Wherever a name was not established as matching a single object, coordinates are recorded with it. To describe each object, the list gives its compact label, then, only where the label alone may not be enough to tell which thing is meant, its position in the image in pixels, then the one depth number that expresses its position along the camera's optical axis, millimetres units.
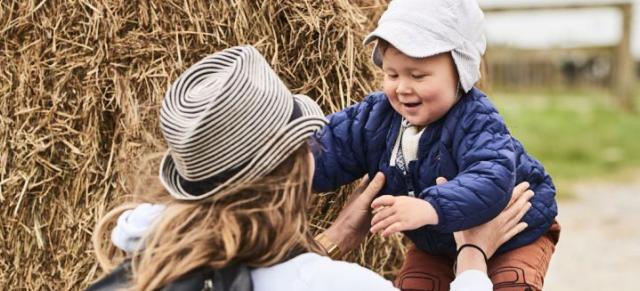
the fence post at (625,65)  11969
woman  1870
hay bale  3057
